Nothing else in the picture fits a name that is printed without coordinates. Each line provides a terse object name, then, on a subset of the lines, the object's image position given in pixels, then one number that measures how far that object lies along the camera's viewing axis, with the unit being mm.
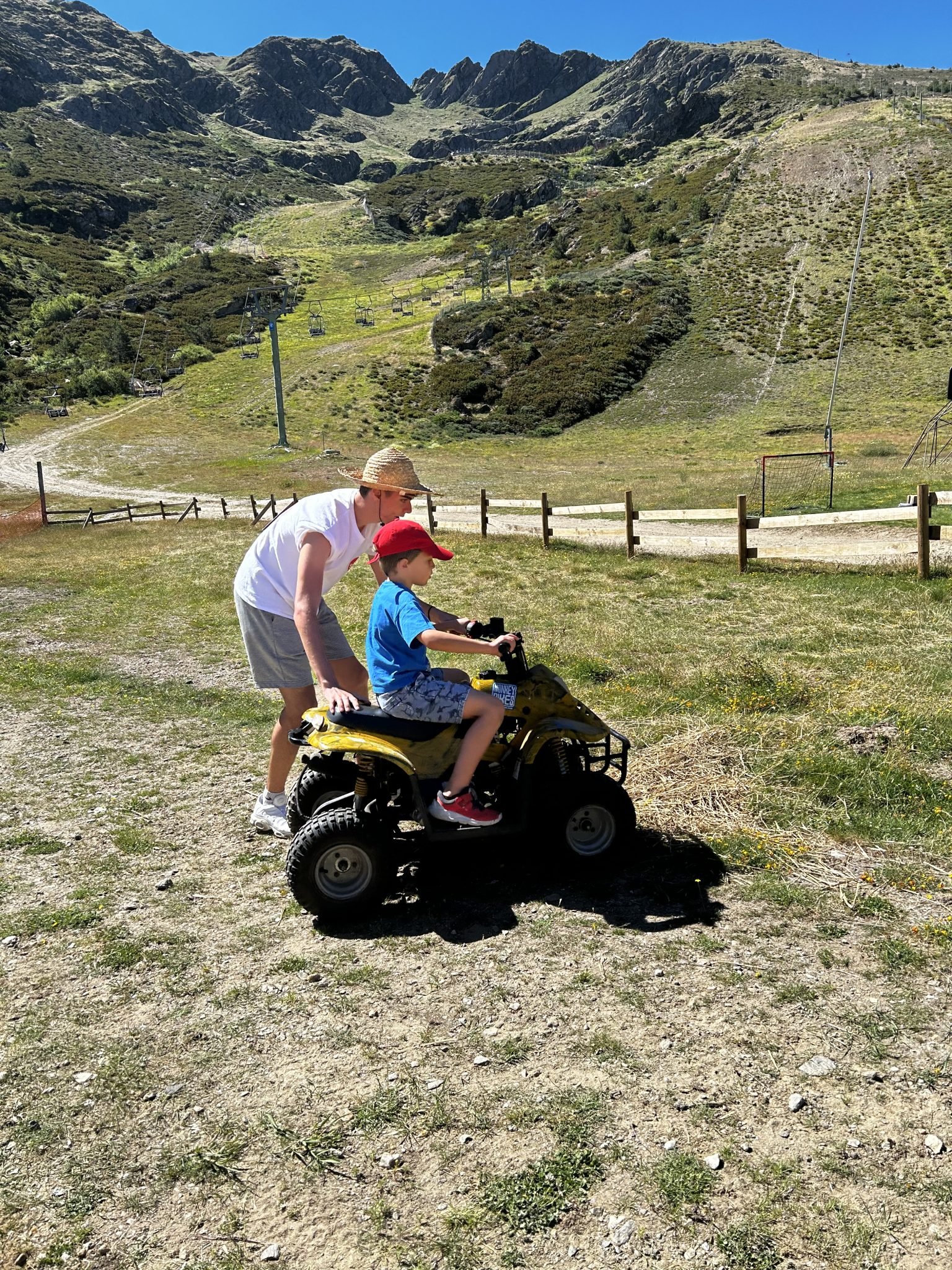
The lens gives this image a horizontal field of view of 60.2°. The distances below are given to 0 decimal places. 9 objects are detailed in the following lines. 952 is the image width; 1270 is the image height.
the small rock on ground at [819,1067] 3188
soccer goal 22578
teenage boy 4566
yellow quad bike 4375
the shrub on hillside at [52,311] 89125
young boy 4258
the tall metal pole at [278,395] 53125
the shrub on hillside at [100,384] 74062
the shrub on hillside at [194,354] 81875
